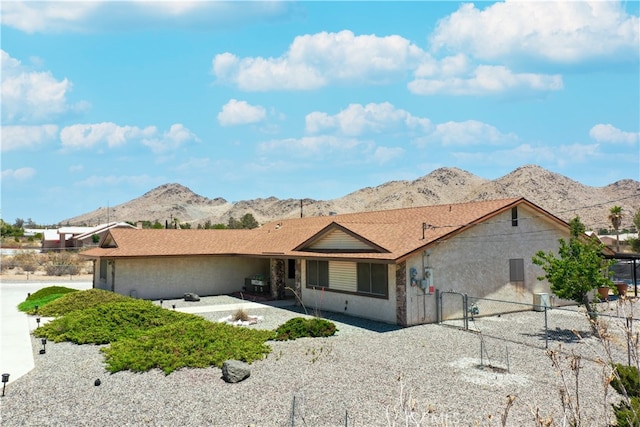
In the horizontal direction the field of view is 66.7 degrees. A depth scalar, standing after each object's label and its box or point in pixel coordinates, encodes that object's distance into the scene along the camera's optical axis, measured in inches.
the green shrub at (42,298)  983.8
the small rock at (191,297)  1120.8
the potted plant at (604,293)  1063.0
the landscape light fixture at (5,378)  432.3
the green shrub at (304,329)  654.5
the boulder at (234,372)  457.1
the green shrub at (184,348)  511.2
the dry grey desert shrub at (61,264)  1939.0
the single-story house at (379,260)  761.0
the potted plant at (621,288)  1107.2
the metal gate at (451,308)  766.5
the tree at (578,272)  651.5
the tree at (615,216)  2316.7
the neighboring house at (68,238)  3081.4
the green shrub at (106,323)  661.7
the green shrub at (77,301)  890.1
